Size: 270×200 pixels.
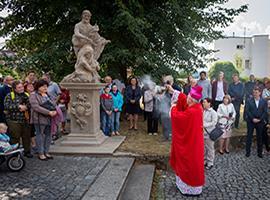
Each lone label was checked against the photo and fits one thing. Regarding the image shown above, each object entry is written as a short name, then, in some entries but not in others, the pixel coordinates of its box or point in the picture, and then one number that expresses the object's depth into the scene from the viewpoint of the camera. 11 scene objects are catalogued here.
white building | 39.60
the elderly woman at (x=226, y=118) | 6.97
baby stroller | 4.87
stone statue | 6.77
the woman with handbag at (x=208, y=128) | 5.95
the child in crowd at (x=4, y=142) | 4.81
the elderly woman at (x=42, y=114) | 5.59
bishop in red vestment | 4.51
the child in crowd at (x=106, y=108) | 7.52
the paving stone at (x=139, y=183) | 4.42
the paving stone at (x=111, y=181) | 3.98
